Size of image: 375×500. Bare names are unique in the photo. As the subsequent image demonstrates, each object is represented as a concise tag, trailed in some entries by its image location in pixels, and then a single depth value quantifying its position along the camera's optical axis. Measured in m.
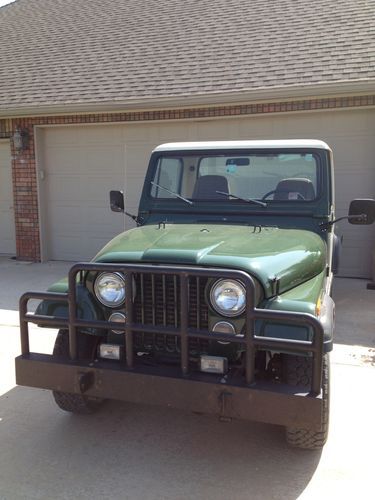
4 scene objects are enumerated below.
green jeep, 2.48
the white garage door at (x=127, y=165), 7.28
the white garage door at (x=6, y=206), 9.52
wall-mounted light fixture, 8.84
